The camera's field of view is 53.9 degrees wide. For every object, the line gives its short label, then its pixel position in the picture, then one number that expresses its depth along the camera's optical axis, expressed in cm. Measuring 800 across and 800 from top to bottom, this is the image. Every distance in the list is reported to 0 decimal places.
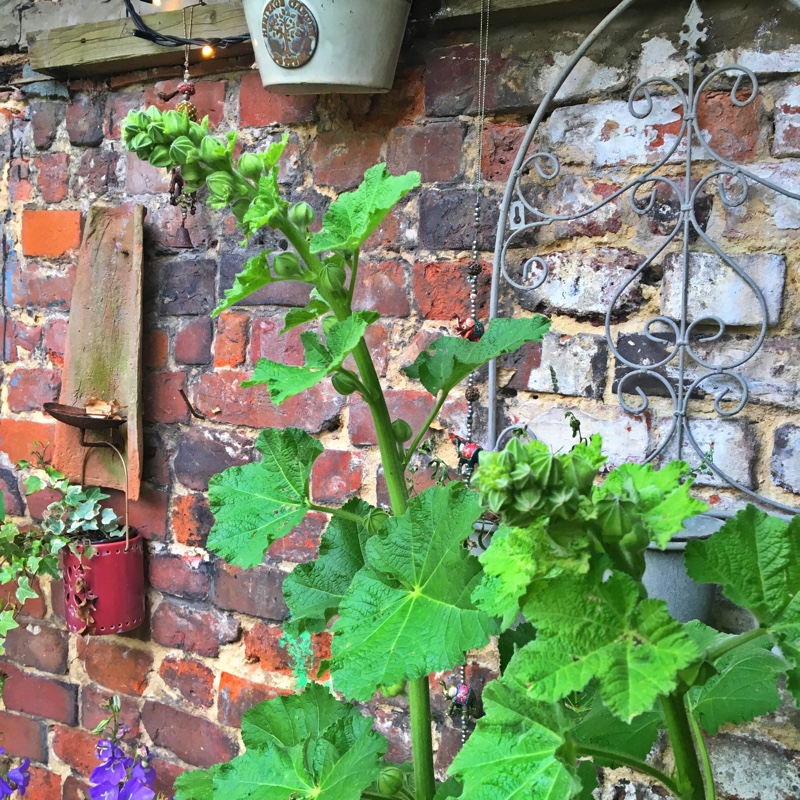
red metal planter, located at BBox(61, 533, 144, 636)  138
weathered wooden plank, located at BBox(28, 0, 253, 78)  128
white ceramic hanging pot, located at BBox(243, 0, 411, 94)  106
